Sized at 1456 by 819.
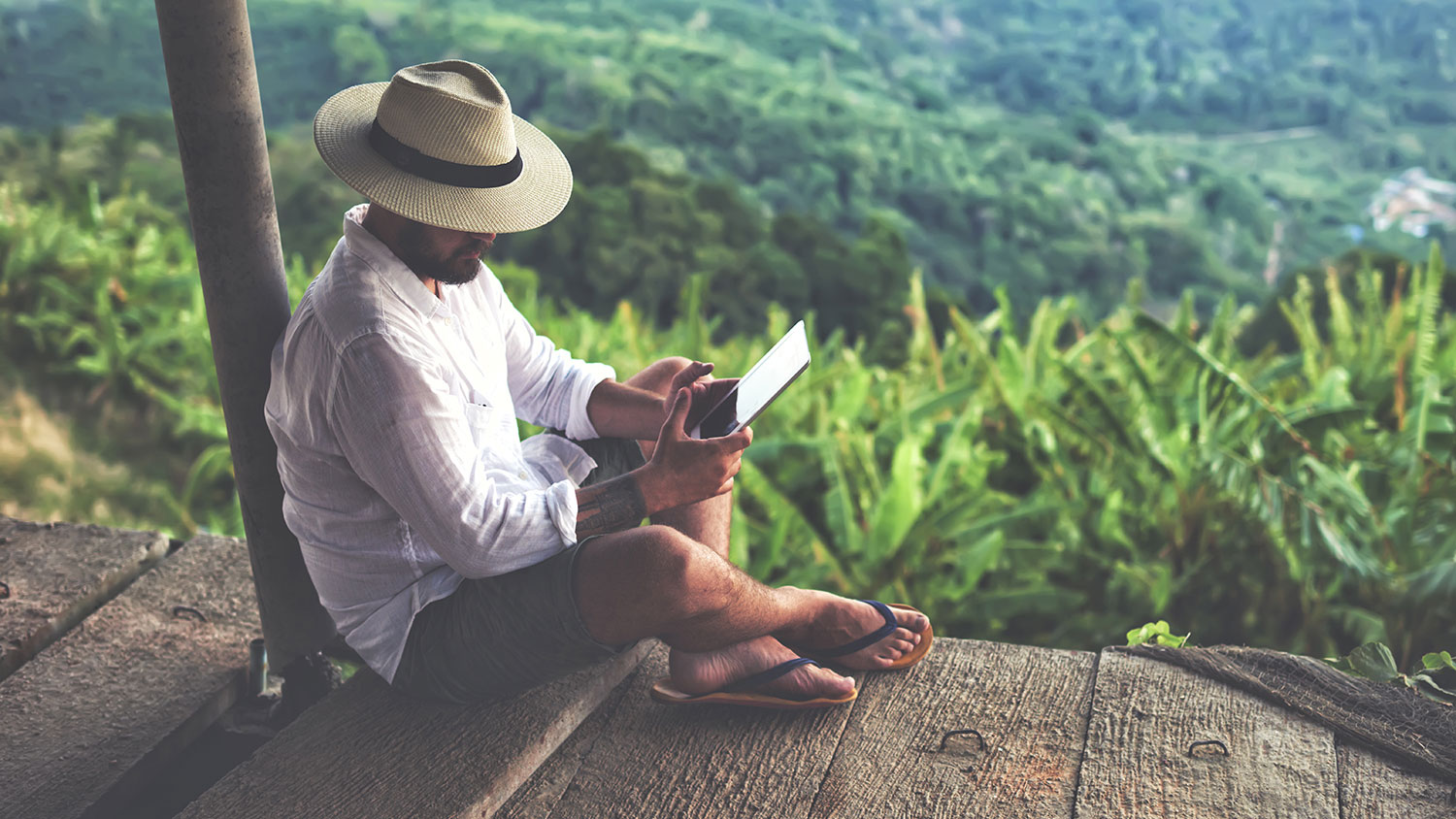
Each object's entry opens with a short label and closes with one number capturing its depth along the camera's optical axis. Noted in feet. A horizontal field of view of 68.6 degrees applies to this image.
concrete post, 5.32
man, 5.23
